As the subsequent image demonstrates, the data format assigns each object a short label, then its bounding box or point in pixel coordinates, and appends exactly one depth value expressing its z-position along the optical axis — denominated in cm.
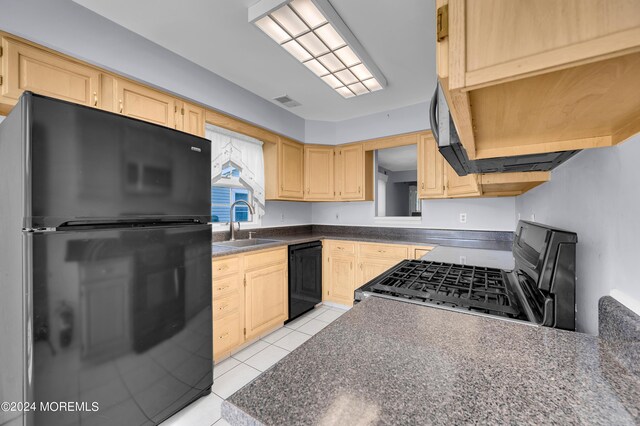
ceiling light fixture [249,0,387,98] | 162
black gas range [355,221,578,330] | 78
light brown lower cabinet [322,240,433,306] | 301
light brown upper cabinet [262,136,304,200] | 333
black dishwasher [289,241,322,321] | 300
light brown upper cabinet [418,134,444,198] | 296
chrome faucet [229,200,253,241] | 289
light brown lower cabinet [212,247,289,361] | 217
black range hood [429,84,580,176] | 71
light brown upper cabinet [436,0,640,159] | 34
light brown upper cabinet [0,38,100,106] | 141
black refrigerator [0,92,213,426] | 103
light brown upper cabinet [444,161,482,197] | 269
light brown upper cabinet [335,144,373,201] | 358
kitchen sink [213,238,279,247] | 280
